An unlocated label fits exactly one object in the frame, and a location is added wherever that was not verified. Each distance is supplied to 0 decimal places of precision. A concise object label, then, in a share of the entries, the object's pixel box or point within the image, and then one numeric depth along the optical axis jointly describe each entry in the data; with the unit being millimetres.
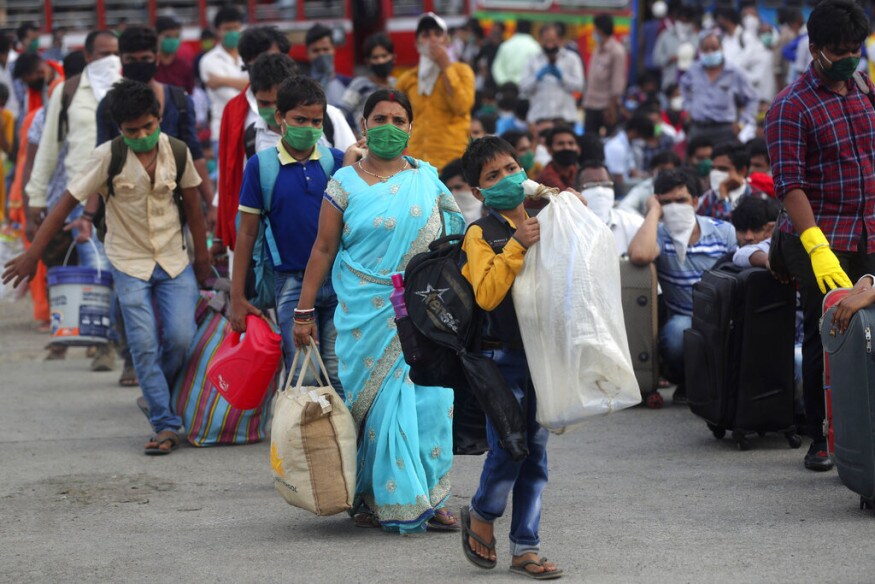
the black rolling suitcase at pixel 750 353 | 11923
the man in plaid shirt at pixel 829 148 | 10598
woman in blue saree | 9742
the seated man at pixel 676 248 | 14313
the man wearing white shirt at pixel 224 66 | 21075
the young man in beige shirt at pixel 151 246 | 12756
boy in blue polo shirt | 10945
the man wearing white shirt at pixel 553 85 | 27129
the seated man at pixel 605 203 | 15222
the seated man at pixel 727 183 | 15983
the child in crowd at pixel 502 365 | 8232
